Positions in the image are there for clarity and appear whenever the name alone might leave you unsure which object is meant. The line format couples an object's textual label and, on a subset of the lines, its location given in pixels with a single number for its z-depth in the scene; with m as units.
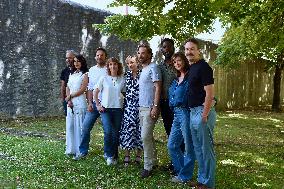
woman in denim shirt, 5.57
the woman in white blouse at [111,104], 6.67
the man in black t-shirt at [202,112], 5.09
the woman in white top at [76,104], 7.34
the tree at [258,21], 8.59
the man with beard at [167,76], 6.11
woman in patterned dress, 6.46
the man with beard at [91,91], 7.08
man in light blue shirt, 5.92
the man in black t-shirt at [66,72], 7.53
